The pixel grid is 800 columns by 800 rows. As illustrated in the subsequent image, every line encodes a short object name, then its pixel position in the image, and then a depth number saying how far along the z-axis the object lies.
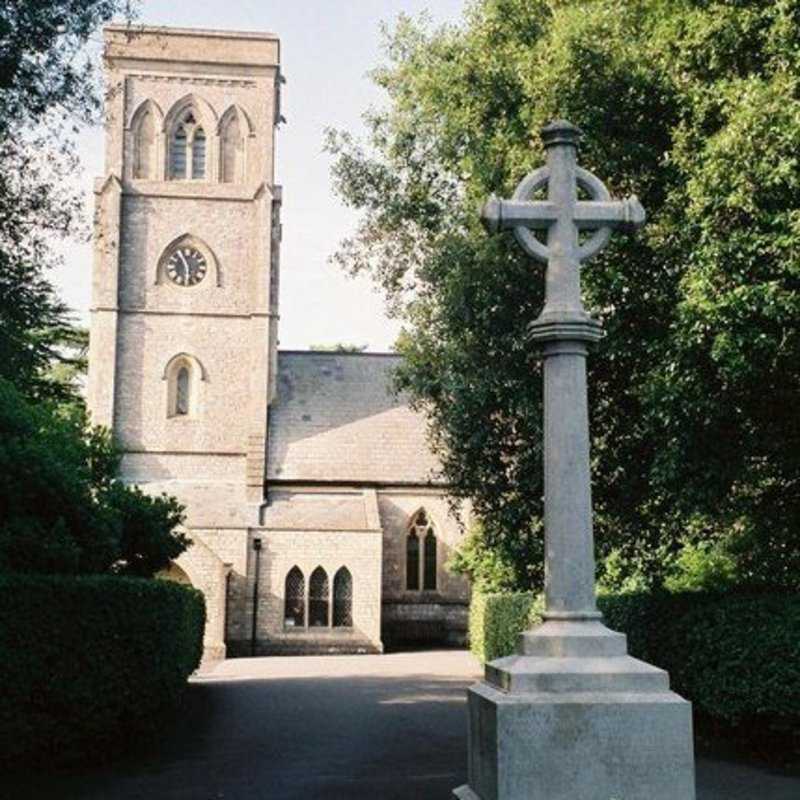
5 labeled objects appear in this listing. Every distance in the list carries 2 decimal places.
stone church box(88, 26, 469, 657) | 34.19
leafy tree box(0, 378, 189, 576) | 13.73
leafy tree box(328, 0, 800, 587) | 10.54
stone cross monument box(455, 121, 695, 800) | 5.91
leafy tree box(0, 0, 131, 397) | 10.81
